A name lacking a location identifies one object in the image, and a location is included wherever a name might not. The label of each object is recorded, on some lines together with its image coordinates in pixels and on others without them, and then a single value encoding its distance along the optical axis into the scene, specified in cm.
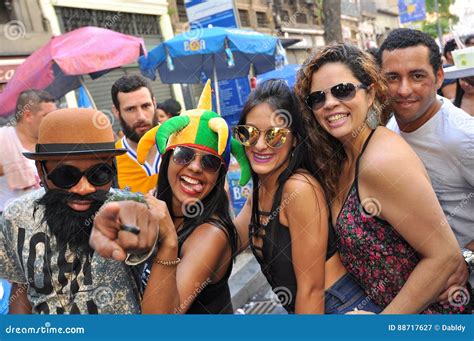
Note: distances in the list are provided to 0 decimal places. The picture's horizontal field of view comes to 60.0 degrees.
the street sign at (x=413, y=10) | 1730
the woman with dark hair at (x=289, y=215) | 171
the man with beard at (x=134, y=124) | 343
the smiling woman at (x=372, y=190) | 153
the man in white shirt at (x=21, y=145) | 357
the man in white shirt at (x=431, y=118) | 198
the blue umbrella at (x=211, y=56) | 635
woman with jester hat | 171
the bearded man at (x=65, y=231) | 159
